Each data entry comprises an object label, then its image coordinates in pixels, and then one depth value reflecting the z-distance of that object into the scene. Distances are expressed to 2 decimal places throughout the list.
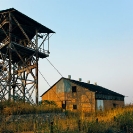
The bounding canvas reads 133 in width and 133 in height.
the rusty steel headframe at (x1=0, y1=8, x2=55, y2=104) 22.86
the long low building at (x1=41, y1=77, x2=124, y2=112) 34.59
